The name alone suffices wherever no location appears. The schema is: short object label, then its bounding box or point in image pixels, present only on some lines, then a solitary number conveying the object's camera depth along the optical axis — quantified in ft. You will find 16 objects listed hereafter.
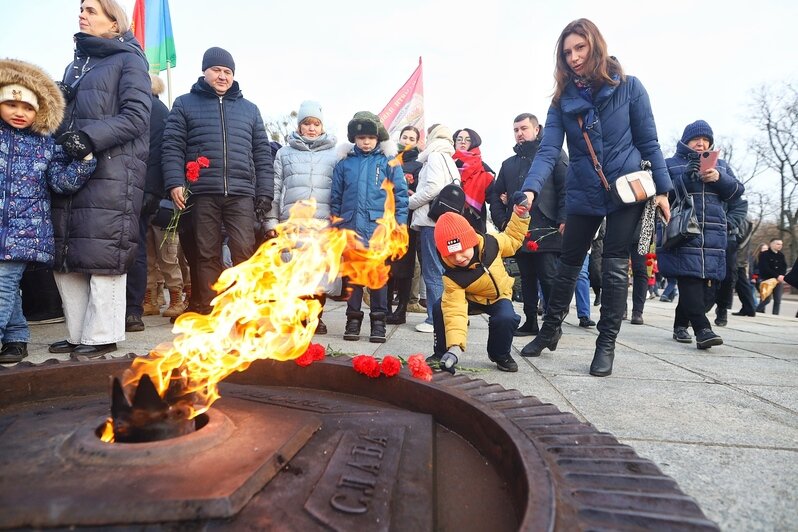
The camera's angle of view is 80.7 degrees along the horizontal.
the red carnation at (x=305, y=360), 6.74
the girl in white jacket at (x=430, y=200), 15.25
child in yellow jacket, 9.85
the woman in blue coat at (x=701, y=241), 13.66
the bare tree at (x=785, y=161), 73.00
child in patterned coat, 9.18
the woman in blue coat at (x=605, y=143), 10.23
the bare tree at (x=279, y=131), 83.15
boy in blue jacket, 14.19
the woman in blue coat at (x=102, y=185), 9.91
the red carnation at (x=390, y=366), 6.11
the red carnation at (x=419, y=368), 6.16
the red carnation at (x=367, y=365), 6.31
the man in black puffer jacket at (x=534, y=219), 15.23
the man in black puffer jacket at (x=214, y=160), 13.19
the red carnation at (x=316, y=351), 6.90
